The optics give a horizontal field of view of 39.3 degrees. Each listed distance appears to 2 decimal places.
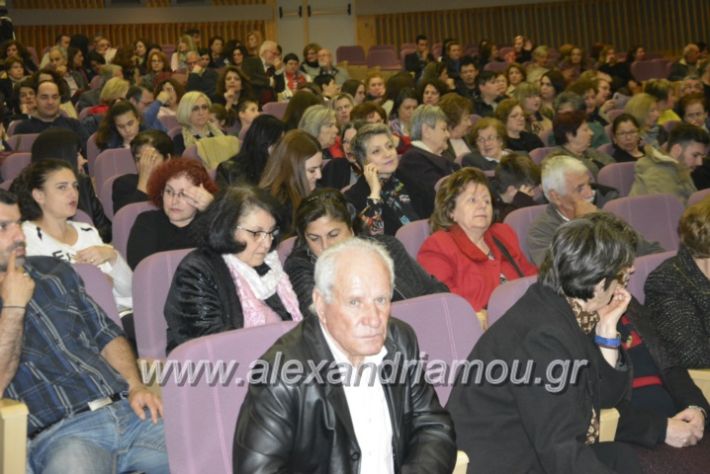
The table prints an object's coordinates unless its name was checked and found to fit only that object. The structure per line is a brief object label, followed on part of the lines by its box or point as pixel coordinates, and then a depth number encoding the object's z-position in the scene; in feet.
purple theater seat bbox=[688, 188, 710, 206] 15.00
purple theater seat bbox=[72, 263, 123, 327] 10.11
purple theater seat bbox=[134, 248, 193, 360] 10.92
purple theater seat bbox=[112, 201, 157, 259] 13.84
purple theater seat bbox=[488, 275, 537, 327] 9.68
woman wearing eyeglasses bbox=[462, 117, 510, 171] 19.99
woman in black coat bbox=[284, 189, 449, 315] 10.76
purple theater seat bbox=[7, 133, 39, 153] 22.17
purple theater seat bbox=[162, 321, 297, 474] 7.68
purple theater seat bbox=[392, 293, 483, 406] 9.05
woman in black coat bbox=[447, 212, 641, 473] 7.70
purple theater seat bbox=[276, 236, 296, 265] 11.87
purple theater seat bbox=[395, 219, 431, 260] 12.87
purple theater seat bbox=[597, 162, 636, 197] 18.67
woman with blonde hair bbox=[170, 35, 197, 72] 39.14
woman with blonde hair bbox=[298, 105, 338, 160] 20.16
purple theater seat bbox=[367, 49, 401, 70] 46.89
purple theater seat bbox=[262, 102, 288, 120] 29.01
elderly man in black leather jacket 6.93
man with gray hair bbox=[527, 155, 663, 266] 13.46
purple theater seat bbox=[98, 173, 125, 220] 17.07
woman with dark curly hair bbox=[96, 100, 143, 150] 20.80
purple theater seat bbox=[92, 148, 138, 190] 19.49
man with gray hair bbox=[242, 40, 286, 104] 33.04
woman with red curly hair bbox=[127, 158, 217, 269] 13.00
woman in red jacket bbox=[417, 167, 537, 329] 12.50
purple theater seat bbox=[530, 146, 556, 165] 19.97
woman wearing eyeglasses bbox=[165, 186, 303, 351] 9.91
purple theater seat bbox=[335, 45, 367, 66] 48.98
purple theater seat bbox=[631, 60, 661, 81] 41.65
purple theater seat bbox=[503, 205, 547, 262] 13.91
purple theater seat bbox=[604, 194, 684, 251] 14.46
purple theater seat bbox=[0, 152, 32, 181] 18.75
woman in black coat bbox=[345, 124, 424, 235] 14.98
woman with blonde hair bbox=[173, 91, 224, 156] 21.70
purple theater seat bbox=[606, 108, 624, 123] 28.25
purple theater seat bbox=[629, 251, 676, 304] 11.00
